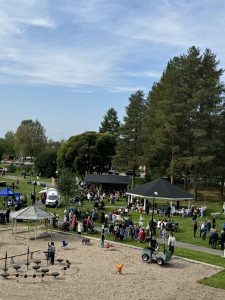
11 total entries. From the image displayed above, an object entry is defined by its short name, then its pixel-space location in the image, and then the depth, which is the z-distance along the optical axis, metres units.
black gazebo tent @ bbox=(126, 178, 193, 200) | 31.98
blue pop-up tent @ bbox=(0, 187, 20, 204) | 33.56
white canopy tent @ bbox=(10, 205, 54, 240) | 23.22
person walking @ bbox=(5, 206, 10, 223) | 27.75
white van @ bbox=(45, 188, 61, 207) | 35.57
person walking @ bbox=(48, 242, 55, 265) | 17.87
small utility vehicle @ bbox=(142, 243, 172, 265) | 18.68
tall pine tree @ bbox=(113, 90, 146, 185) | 54.71
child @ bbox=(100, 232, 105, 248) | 21.66
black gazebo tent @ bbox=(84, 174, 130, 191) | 46.81
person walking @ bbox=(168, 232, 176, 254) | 20.43
